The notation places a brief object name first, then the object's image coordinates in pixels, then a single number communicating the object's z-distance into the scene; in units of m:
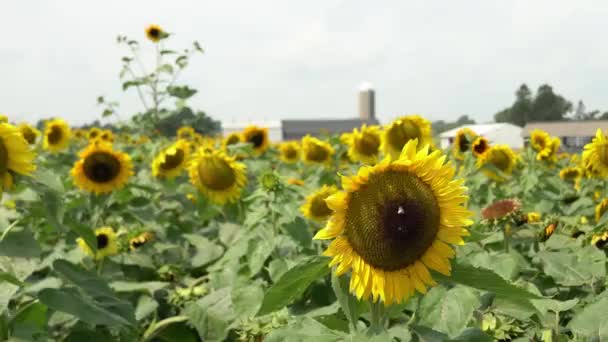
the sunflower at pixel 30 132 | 5.36
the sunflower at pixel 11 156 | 1.99
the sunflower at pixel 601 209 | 2.55
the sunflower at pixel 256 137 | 5.68
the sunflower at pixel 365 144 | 4.29
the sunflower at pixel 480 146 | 4.27
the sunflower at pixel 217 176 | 3.76
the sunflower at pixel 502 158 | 4.32
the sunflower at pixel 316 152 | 5.35
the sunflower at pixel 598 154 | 2.96
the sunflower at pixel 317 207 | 2.76
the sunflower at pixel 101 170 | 3.81
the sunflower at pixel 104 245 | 2.95
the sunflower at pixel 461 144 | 4.60
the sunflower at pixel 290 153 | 6.30
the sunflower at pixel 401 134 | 3.51
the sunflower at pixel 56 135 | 6.08
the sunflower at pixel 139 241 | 3.12
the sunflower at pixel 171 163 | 4.51
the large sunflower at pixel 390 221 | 1.42
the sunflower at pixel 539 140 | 5.08
